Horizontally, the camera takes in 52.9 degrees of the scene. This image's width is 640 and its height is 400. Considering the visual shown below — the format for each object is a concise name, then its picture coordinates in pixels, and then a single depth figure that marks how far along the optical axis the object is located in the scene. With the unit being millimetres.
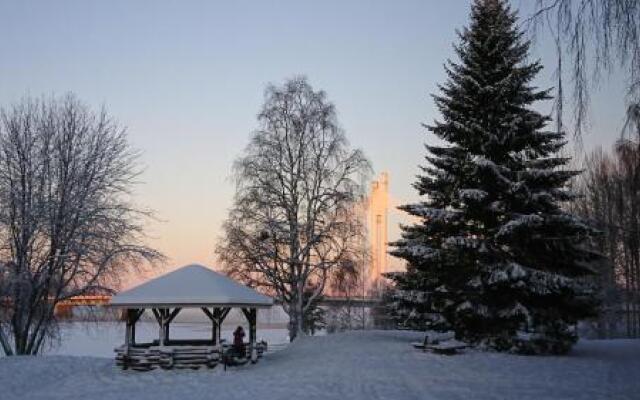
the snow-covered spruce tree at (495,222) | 20641
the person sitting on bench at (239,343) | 21844
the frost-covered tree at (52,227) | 24938
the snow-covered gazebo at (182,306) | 20484
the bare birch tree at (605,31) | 7570
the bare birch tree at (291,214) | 30438
